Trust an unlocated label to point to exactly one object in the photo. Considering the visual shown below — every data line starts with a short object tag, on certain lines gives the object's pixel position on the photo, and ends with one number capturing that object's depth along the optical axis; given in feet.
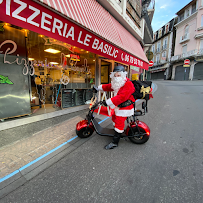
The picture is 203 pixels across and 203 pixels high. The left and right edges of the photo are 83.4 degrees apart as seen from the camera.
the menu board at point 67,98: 16.62
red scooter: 9.14
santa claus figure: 8.31
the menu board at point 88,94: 19.54
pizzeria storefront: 7.82
